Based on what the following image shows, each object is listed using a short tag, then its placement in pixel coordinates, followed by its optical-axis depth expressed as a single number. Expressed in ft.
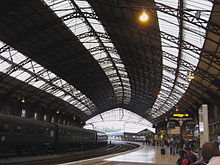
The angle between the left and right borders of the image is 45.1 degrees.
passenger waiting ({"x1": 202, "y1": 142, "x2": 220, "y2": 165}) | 12.41
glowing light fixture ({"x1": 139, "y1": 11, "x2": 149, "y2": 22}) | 54.54
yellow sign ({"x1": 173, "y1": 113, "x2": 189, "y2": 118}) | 66.40
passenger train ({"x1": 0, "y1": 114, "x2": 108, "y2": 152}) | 72.64
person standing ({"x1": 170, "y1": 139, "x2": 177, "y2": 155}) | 94.65
